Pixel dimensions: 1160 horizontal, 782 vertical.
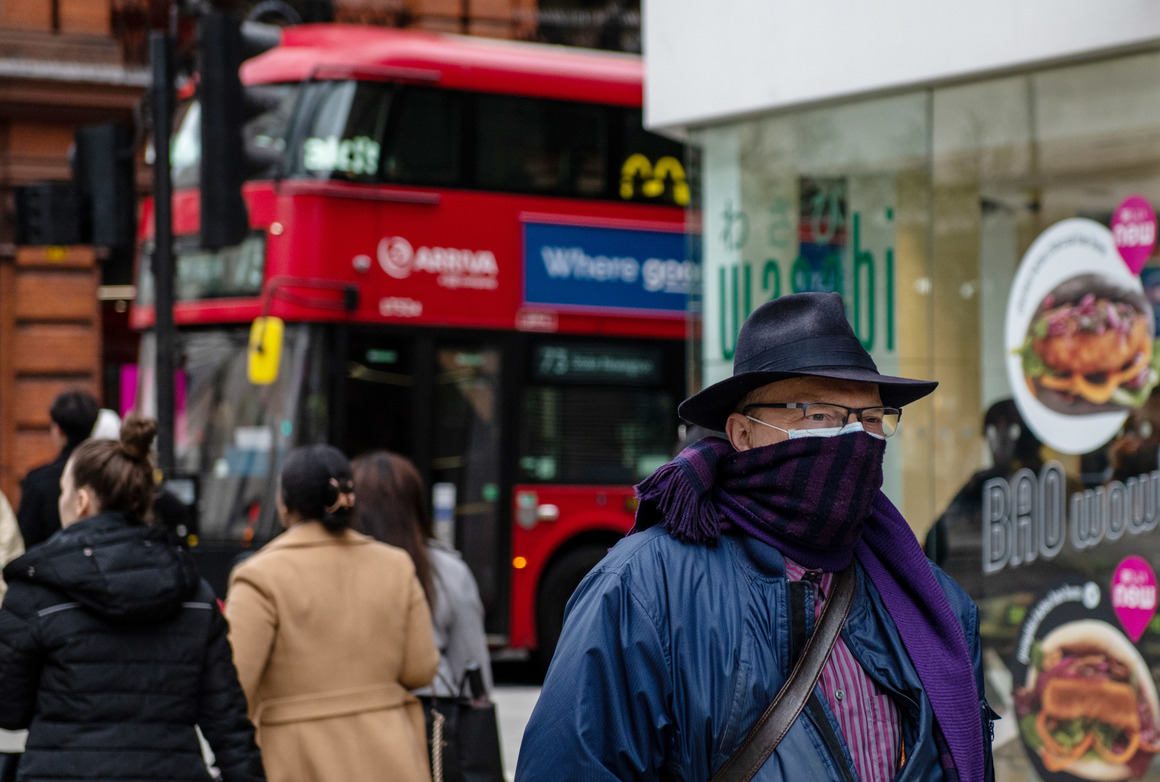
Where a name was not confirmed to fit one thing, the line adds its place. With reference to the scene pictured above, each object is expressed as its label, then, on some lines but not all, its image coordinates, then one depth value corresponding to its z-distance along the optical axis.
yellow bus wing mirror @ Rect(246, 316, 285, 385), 20.47
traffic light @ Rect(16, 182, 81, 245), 16.11
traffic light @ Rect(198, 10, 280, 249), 15.05
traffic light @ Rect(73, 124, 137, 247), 16.06
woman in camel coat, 8.51
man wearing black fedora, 4.16
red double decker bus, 21.30
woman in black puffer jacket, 7.02
